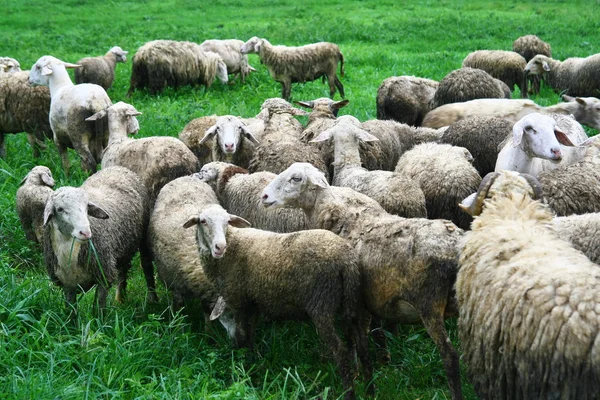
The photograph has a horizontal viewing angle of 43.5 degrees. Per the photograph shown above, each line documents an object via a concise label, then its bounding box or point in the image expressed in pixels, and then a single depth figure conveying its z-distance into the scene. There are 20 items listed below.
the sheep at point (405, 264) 4.15
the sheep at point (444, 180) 5.76
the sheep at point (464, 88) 9.25
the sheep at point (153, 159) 6.74
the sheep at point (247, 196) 5.83
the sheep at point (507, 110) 8.32
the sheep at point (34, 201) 6.12
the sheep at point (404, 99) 9.36
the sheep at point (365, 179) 5.50
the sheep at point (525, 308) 3.01
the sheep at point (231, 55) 14.83
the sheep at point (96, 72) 12.98
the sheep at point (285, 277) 4.38
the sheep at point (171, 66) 12.70
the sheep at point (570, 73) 11.99
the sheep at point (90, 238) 5.04
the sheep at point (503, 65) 12.32
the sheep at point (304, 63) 12.76
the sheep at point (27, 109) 9.09
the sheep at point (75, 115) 8.14
